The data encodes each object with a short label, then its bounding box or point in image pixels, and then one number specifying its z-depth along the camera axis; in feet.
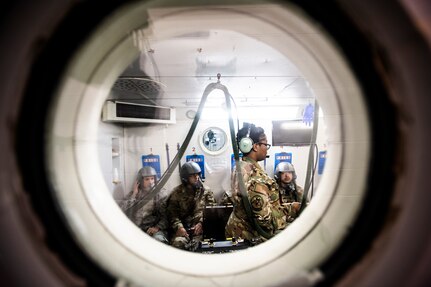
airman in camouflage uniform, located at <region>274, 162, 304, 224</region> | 10.12
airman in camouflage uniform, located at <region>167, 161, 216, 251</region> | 8.32
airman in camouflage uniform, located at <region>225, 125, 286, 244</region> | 6.53
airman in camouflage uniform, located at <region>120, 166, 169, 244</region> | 7.86
